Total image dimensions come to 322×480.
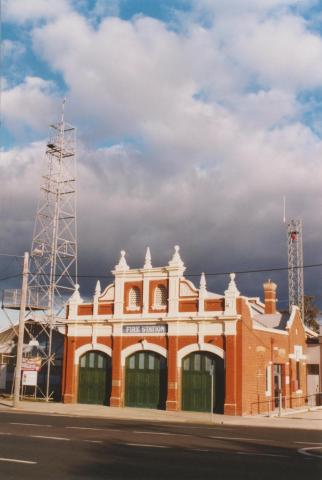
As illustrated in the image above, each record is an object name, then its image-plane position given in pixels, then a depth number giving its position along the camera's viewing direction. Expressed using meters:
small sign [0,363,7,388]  46.66
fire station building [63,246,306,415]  32.81
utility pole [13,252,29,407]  34.94
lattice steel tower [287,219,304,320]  56.97
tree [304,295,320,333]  71.31
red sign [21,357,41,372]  36.53
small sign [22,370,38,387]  36.41
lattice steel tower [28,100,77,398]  40.62
